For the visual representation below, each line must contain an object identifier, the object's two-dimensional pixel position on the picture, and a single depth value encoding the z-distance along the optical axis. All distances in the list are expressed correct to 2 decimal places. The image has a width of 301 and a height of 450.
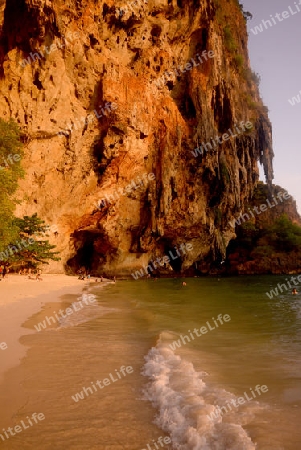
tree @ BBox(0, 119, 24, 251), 15.88
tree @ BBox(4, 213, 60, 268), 23.03
